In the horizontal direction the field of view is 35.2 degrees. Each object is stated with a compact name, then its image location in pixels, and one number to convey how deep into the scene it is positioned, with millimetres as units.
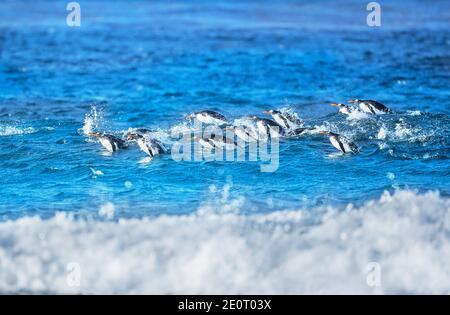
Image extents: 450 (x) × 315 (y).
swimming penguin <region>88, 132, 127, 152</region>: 14414
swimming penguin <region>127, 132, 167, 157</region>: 14055
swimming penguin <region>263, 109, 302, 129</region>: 15336
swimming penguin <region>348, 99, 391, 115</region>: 15938
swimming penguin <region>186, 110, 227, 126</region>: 15617
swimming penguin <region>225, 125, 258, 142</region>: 14609
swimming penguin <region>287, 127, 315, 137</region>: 15109
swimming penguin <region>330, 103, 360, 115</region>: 16203
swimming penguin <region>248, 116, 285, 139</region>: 14819
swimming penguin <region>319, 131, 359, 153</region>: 14078
